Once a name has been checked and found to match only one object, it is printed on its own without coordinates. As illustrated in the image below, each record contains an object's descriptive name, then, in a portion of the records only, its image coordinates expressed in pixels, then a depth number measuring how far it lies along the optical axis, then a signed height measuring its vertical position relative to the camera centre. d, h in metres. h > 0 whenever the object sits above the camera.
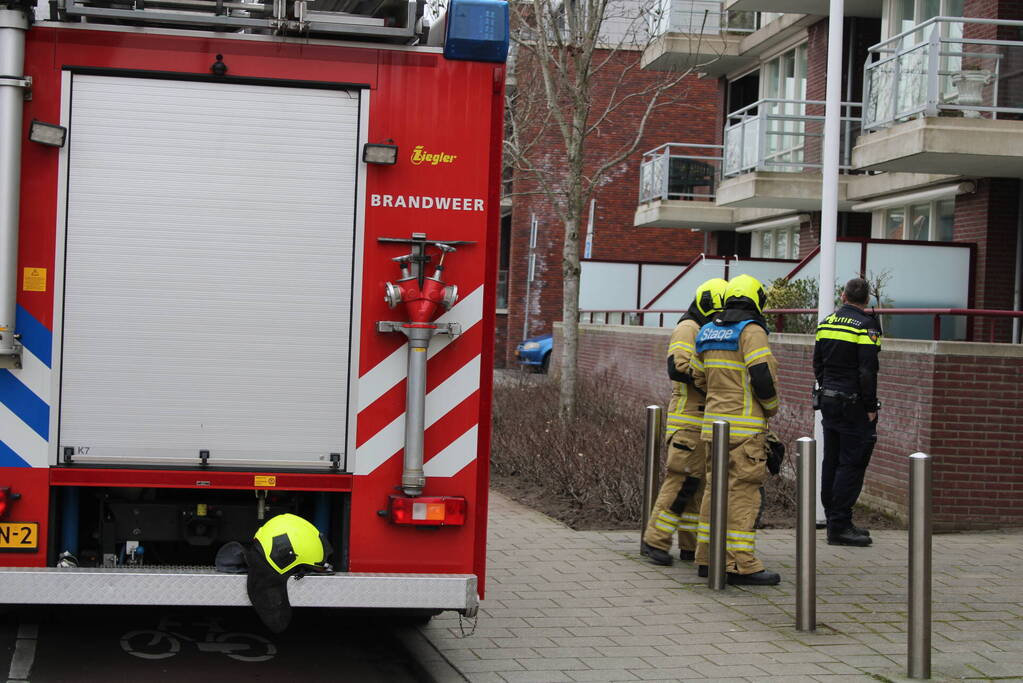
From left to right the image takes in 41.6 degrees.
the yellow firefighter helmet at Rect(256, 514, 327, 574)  5.55 -0.92
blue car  34.59 -0.54
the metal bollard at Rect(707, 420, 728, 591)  8.05 -0.99
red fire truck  5.58 +0.18
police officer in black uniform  9.67 -0.37
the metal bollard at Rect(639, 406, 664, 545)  9.52 -0.88
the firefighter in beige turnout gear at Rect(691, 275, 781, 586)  8.32 -0.43
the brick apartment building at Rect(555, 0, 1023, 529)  10.84 +2.15
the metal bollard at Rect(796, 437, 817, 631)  7.06 -0.99
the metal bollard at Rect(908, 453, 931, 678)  6.11 -1.00
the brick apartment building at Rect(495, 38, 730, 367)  38.75 +3.03
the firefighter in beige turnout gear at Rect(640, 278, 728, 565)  8.73 -0.72
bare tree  16.52 +3.12
